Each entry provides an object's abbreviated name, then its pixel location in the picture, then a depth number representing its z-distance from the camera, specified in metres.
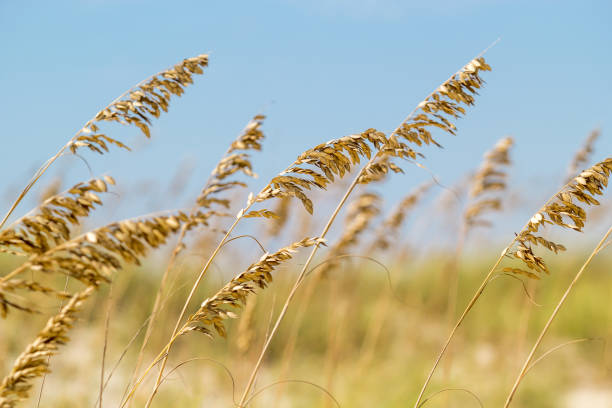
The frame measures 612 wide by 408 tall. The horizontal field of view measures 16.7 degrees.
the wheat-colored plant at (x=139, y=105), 3.51
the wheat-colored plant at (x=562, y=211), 3.52
